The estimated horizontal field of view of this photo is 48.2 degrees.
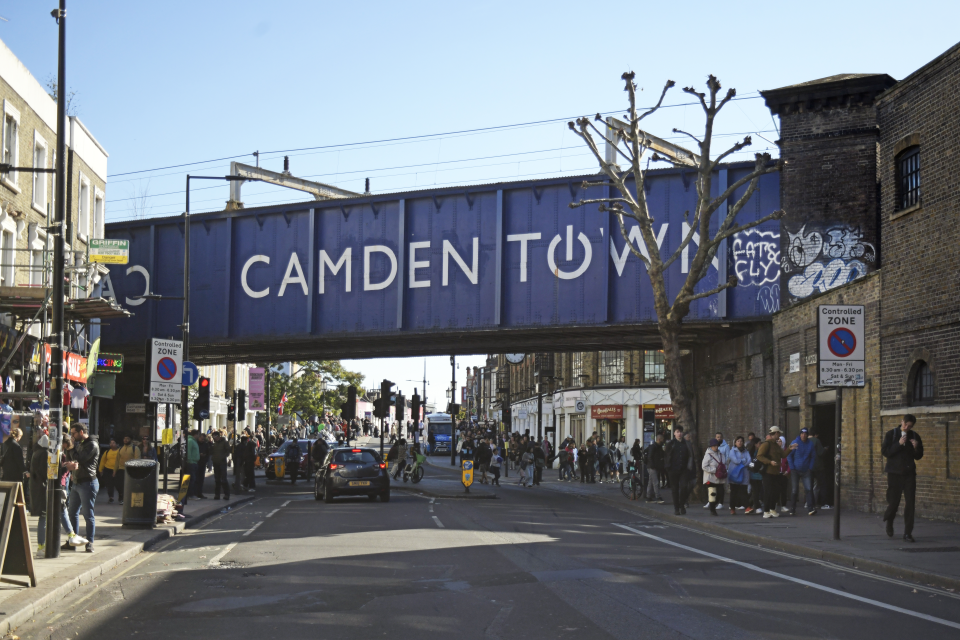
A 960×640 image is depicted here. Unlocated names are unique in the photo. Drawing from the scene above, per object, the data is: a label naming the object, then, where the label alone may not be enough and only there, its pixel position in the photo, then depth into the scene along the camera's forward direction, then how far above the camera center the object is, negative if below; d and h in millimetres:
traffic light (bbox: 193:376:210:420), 28875 -516
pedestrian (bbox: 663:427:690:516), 21875 -1746
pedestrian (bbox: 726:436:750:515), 22312 -1798
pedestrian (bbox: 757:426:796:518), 20672 -1542
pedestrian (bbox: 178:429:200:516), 24933 -1734
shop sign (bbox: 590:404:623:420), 58125 -1499
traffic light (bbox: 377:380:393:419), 31219 -435
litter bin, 16953 -1803
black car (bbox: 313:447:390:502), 25547 -2177
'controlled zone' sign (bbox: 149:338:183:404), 20031 +240
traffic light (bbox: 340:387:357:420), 32844 -672
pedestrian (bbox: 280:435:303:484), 37281 -2634
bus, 87500 -3980
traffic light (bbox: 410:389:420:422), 43062 -868
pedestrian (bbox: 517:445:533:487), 37625 -2925
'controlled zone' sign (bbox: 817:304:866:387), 15797 +596
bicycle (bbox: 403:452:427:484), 36375 -2939
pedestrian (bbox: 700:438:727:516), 21781 -1822
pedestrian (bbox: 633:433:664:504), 24984 -1915
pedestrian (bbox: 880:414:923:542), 15070 -1115
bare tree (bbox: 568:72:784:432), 24594 +3983
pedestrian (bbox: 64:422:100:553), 14633 -1399
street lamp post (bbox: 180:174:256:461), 29000 +2385
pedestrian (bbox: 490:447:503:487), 35975 -2881
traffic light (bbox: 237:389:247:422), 41625 -820
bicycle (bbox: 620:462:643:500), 27578 -2496
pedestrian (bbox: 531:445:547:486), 37844 -2784
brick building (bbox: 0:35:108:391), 26125 +4892
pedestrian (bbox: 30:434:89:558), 12766 -1349
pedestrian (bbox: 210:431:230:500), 26234 -1899
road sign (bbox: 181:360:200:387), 24223 +198
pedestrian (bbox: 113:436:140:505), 24469 -1671
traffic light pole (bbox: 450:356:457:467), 61697 -475
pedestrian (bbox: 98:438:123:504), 25062 -1955
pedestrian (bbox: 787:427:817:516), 21172 -1579
